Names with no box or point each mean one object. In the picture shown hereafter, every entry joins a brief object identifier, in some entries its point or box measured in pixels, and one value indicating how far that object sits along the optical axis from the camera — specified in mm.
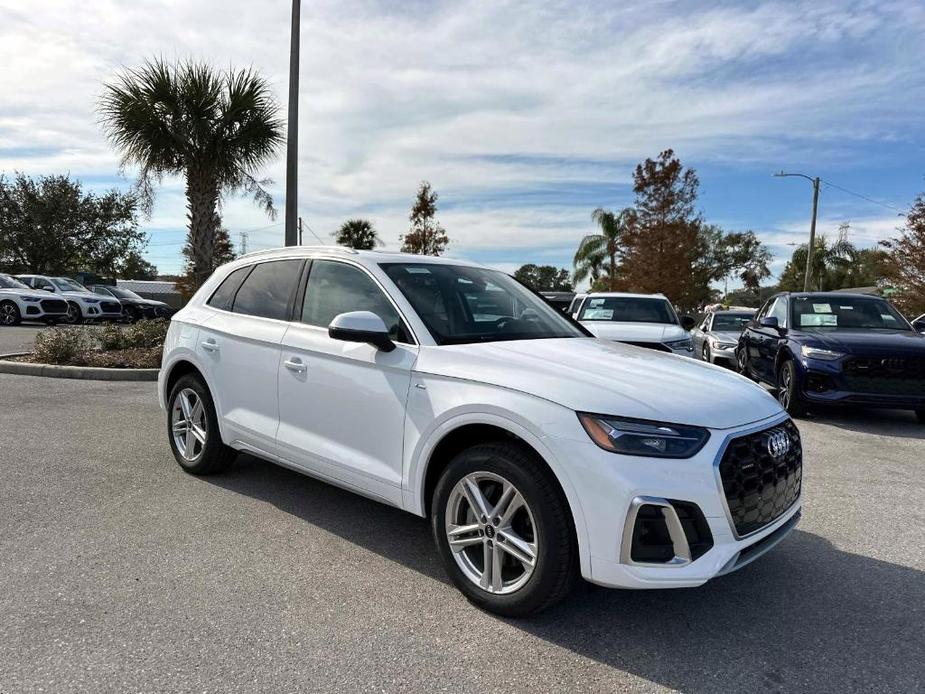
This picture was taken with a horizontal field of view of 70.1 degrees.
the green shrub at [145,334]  11227
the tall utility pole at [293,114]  10773
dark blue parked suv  7230
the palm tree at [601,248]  41625
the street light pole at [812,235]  29888
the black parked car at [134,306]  22344
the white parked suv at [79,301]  19938
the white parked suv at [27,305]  18984
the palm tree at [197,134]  12578
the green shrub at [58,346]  10008
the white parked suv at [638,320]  8711
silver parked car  12938
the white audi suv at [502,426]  2590
